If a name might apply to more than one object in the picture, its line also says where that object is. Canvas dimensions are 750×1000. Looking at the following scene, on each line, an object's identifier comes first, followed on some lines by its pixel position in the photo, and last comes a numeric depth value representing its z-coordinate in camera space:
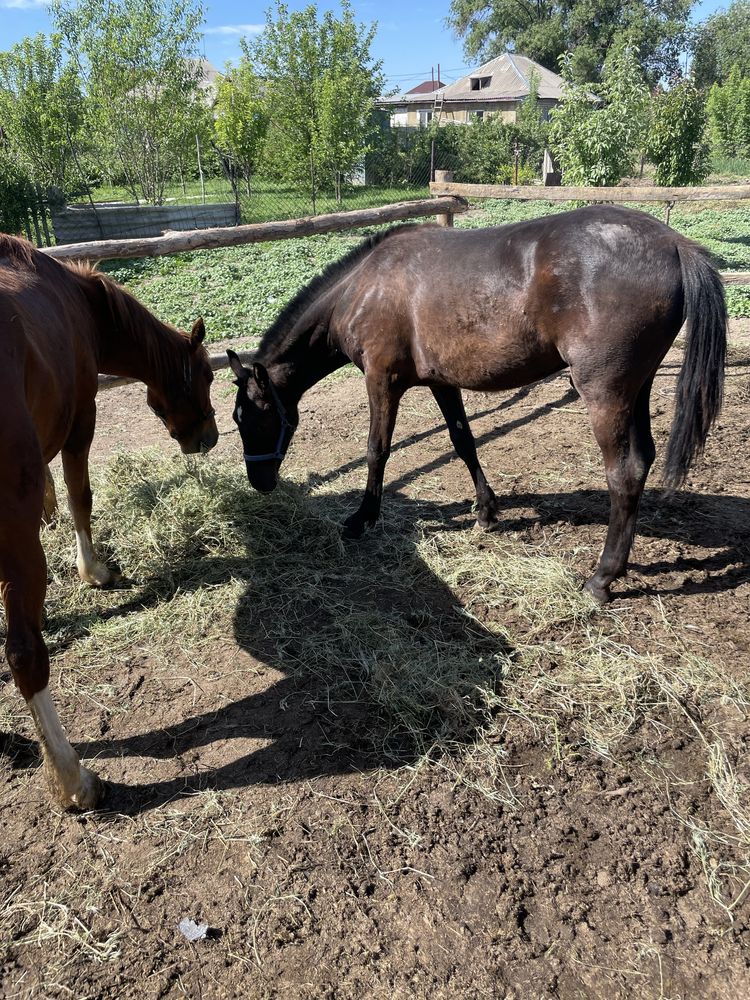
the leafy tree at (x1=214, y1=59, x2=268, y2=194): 21.44
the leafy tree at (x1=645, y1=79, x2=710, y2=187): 15.06
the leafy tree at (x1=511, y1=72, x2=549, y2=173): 30.16
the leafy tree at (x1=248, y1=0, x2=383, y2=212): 20.75
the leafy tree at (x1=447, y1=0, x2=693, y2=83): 44.31
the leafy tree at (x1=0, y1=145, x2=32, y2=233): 12.23
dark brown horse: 2.94
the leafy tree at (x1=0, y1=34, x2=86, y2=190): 15.36
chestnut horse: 2.10
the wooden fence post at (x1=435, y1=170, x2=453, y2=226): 7.33
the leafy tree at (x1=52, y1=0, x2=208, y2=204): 16.83
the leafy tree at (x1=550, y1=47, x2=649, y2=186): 13.28
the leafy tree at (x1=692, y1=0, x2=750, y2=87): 51.81
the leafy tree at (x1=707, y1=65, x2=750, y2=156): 33.06
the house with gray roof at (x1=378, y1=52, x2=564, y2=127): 42.81
